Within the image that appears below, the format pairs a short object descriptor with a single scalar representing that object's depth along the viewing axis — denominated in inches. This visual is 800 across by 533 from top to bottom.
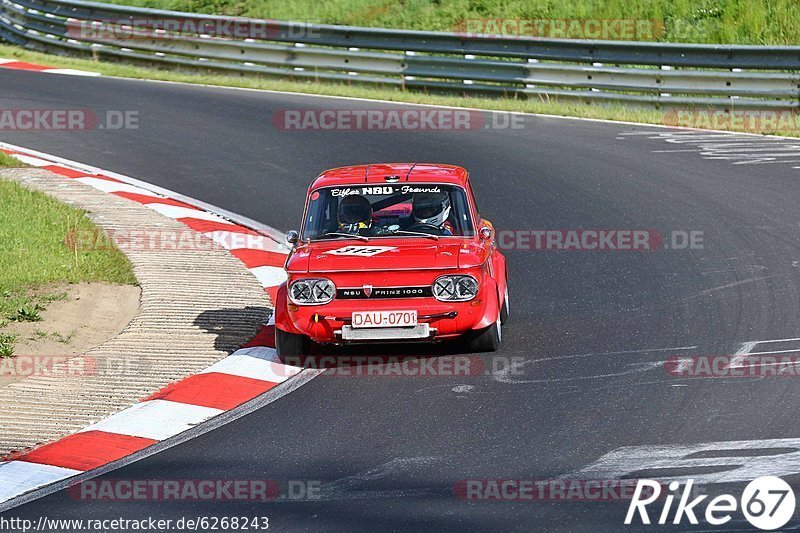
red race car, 685.9
